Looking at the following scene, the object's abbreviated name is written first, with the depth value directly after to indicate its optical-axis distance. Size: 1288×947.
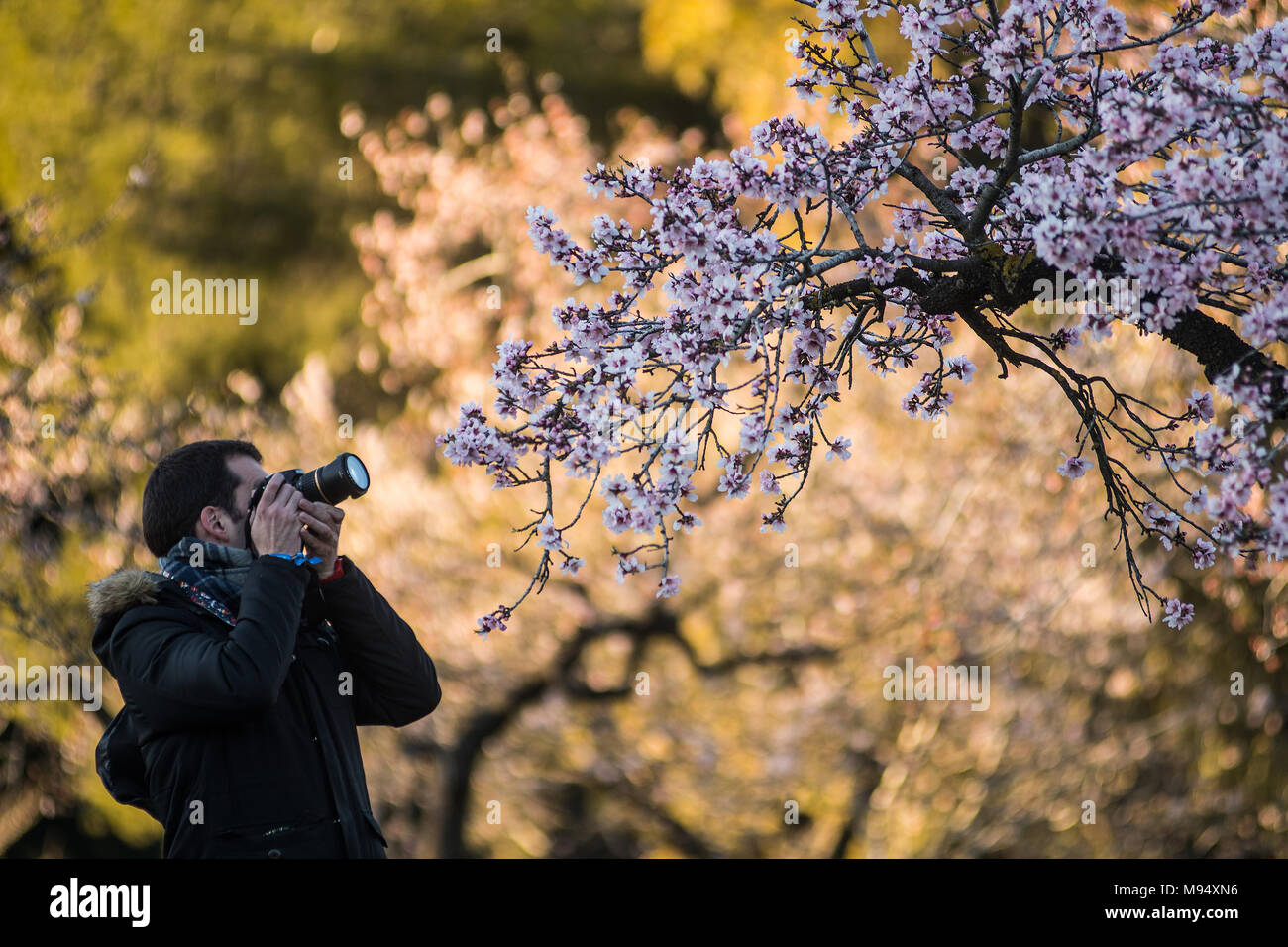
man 7.13
